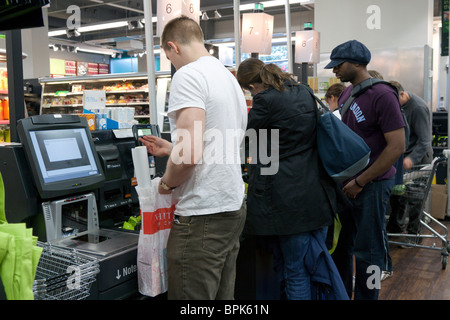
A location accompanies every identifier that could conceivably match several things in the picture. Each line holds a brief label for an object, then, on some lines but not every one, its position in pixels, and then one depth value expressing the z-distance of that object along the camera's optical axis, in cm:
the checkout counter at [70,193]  179
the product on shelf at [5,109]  637
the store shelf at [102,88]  992
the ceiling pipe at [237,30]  487
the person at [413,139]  484
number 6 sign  401
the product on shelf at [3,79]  630
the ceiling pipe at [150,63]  407
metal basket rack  148
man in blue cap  260
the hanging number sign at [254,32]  555
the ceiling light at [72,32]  1317
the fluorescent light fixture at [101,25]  1391
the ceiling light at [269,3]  1155
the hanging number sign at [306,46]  691
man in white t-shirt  164
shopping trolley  443
